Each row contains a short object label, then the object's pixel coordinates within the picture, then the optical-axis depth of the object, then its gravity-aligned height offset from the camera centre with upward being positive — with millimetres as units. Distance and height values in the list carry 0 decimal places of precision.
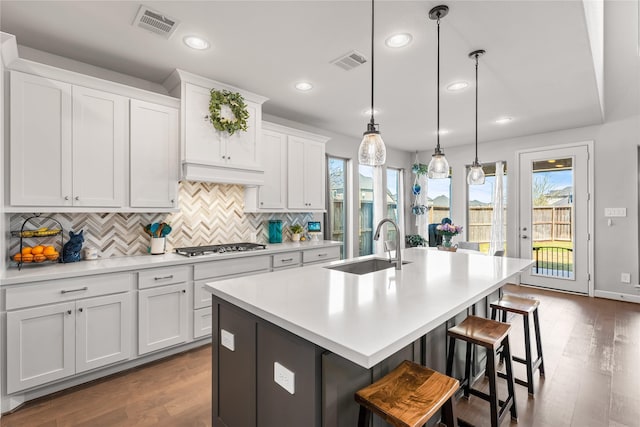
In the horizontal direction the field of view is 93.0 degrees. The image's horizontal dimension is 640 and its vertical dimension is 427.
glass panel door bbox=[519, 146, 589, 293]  4918 -60
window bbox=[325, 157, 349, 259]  5070 +249
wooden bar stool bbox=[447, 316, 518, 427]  1741 -816
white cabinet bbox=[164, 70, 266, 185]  2994 +779
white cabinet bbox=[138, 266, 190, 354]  2621 -853
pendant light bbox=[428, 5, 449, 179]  2598 +406
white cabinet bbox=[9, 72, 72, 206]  2213 +553
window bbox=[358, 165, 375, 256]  5637 +85
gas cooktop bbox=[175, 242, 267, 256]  3116 -384
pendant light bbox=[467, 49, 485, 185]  2881 +368
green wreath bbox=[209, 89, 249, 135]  3096 +1089
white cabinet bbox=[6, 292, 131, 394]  2076 -931
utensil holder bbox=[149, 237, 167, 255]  3023 -317
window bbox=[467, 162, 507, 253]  5910 +72
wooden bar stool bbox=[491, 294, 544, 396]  2234 -799
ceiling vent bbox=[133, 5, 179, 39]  2094 +1383
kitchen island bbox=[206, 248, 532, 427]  1181 -466
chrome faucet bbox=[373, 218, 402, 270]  2235 -289
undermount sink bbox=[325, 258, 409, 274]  2528 -451
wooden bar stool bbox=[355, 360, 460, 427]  1114 -730
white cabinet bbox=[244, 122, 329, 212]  3840 +557
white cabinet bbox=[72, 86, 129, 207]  2492 +572
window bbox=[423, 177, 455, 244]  6508 +315
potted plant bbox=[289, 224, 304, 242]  4363 -252
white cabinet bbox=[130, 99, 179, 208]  2791 +560
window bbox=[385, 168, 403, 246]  6359 +344
